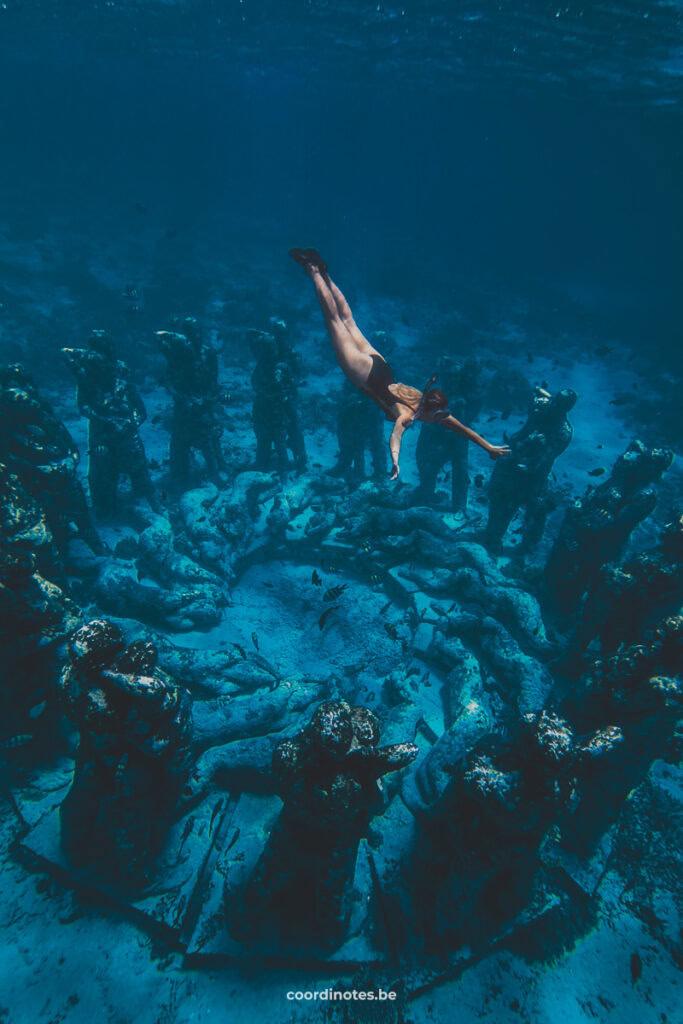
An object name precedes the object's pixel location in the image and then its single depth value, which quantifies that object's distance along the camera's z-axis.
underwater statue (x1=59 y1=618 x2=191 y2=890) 4.08
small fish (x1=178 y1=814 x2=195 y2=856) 5.03
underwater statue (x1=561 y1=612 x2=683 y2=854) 4.83
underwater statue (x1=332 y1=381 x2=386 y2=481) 11.96
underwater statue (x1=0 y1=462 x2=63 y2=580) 6.27
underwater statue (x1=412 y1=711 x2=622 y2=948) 3.88
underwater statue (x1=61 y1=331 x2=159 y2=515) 9.77
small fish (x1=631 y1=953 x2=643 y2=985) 5.02
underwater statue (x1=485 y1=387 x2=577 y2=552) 9.27
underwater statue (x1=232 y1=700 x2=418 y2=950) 3.71
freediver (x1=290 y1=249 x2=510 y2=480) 5.15
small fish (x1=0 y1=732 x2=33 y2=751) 5.30
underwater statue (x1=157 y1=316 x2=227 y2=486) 10.77
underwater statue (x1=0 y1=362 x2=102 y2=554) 7.94
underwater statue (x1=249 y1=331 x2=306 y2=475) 11.63
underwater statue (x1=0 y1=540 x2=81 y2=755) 5.04
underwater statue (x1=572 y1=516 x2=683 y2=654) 6.18
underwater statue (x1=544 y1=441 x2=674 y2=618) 7.88
